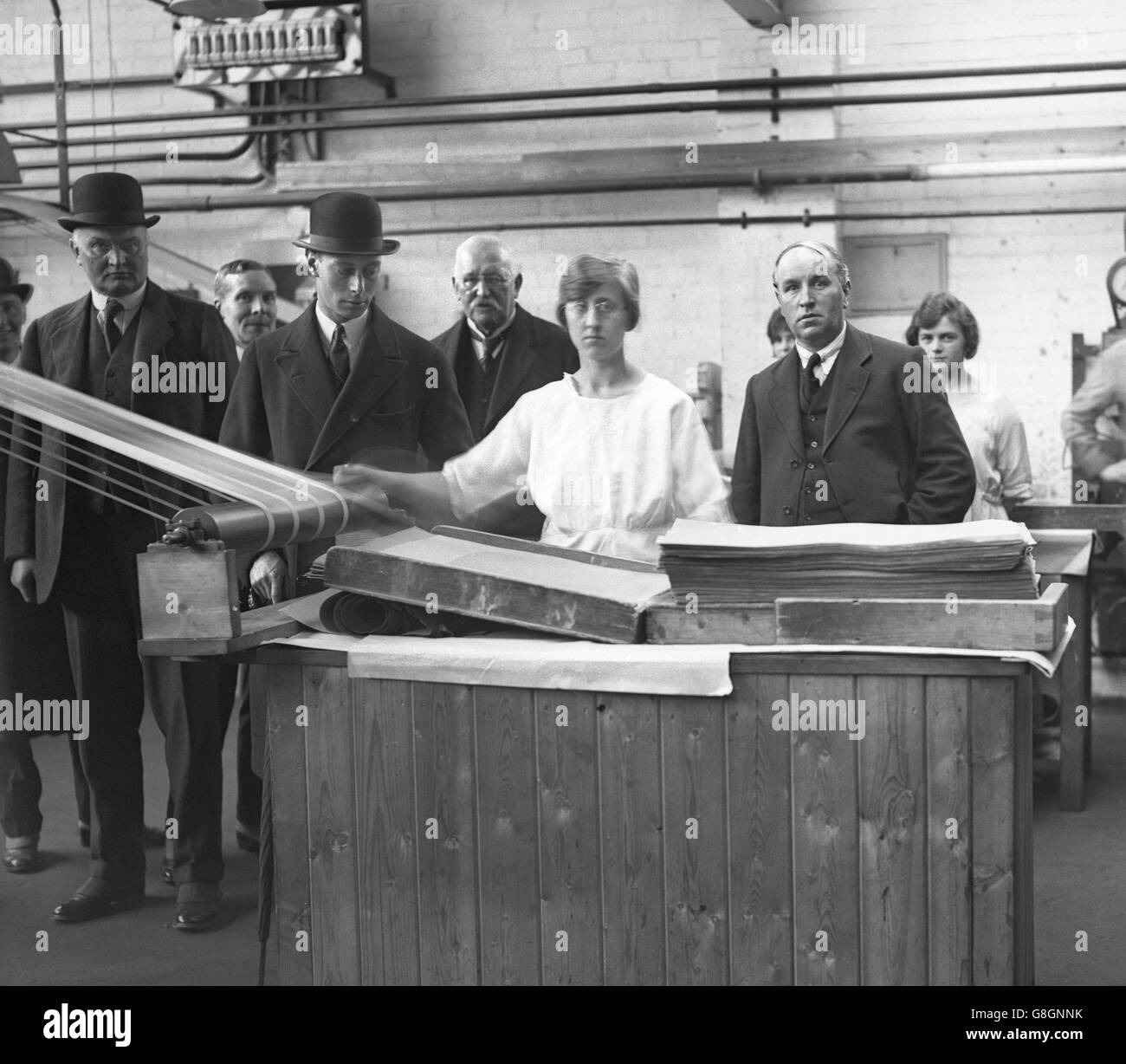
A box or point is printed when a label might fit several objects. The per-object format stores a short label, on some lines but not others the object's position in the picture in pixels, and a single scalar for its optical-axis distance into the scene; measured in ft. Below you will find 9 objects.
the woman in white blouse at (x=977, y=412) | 13.15
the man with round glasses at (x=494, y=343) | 11.76
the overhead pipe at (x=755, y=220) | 20.49
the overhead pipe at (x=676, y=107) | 19.67
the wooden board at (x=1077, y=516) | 14.67
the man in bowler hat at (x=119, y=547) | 10.29
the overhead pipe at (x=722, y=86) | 19.51
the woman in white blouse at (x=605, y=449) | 8.26
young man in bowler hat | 9.77
